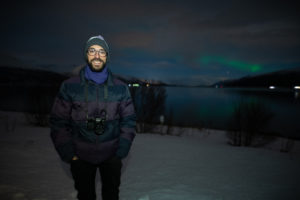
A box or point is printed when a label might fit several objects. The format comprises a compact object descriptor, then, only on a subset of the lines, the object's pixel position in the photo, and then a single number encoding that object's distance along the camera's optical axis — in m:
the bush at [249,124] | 9.95
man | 1.95
